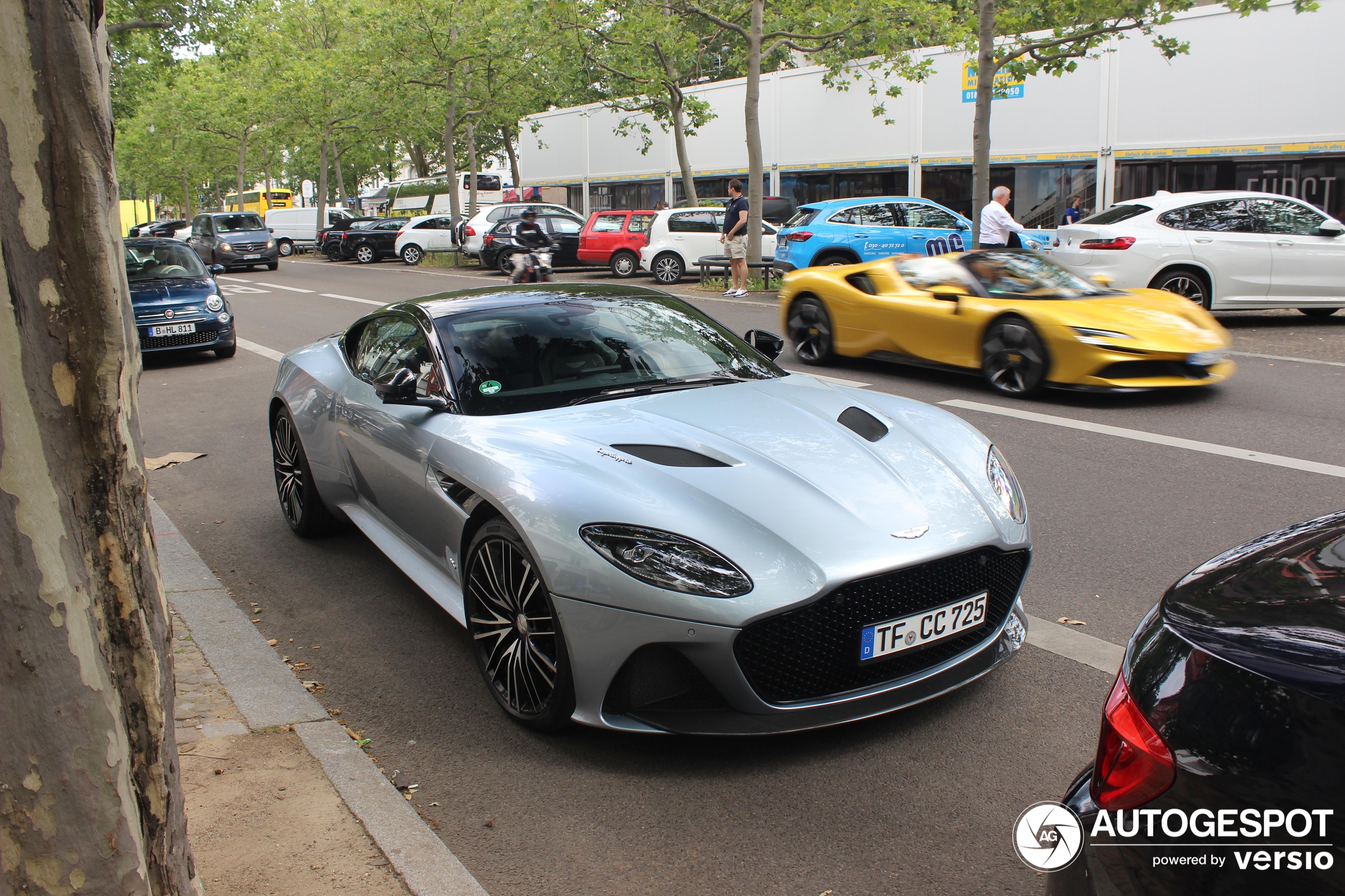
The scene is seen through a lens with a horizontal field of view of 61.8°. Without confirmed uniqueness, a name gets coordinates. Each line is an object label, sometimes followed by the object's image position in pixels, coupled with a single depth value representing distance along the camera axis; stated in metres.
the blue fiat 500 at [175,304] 13.20
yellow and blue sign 20.96
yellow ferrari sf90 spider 8.71
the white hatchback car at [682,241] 22.73
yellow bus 71.50
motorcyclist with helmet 17.83
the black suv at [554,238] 27.39
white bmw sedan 13.11
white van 45.66
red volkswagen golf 24.62
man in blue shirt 18.69
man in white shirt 14.80
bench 19.51
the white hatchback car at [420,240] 34.84
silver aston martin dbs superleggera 3.14
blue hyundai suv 18.78
